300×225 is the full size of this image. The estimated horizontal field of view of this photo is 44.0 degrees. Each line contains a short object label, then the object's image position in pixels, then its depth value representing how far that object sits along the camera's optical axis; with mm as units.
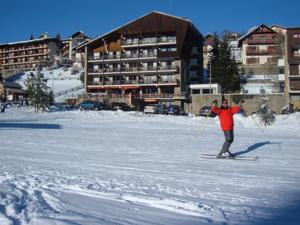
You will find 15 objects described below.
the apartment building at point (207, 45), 92125
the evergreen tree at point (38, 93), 38688
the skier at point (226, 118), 11320
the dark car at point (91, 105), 45234
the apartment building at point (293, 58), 56844
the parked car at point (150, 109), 42984
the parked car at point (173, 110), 41719
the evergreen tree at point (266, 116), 27172
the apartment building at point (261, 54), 70562
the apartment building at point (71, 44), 105500
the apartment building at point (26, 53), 112688
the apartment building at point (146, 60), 59875
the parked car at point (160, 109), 42578
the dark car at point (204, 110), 38806
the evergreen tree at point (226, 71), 57750
